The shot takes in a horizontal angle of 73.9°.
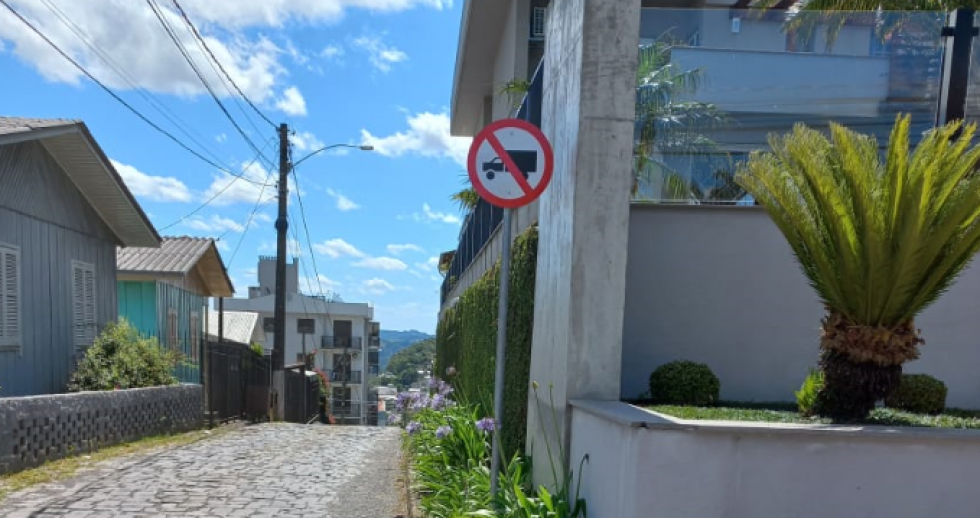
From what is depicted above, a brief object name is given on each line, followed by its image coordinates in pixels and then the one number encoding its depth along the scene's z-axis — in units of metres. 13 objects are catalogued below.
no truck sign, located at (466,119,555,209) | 4.36
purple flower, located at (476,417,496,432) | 4.90
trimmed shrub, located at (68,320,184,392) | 9.95
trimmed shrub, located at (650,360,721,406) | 5.19
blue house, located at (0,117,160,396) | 9.34
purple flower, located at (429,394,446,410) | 8.14
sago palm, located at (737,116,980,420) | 3.69
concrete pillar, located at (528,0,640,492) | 4.29
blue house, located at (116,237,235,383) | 14.58
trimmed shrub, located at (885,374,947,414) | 5.01
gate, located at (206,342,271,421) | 14.02
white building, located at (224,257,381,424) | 55.28
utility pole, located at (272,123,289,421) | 17.55
